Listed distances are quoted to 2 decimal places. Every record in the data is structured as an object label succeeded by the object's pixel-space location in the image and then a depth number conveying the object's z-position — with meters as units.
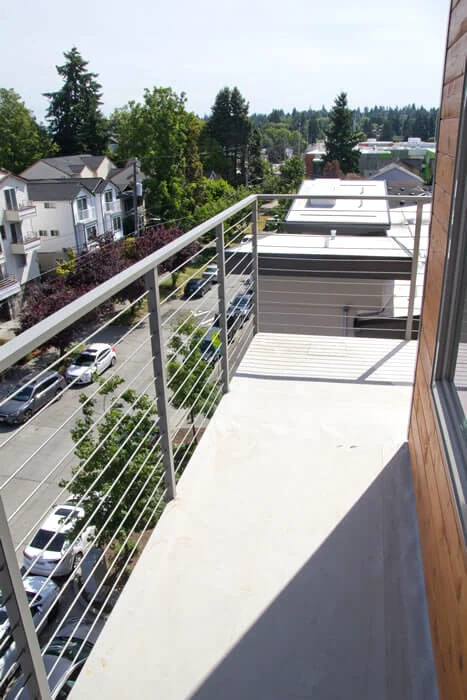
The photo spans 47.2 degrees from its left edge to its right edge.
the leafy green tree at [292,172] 40.53
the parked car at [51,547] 7.48
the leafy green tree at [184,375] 7.35
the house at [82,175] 28.41
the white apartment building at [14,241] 19.19
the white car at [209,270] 21.69
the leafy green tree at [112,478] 6.09
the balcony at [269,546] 1.40
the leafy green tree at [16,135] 32.28
